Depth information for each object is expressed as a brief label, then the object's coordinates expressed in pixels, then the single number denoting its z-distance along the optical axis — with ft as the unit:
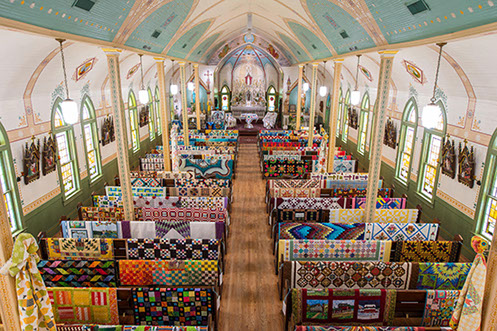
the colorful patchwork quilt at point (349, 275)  19.26
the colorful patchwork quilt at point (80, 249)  21.57
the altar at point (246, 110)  84.69
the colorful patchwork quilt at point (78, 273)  19.49
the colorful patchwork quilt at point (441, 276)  19.04
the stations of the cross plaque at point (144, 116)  54.94
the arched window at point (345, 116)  58.64
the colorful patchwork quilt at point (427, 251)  21.73
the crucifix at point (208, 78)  80.57
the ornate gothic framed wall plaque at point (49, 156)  28.19
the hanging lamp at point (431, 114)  18.76
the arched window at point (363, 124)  48.69
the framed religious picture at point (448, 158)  27.89
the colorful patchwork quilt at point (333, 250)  21.63
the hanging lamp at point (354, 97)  32.58
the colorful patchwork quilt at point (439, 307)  16.72
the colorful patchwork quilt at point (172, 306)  16.81
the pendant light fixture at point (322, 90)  43.16
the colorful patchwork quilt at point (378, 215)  25.67
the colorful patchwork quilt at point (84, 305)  16.44
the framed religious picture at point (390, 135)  39.91
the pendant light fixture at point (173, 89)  49.47
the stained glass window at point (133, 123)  50.03
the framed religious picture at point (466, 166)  25.50
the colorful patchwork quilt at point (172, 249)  21.35
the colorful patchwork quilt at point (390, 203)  28.55
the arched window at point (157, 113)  64.33
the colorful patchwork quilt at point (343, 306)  16.58
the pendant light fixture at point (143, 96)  31.48
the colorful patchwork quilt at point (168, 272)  19.39
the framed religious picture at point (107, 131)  41.16
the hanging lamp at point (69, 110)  18.66
